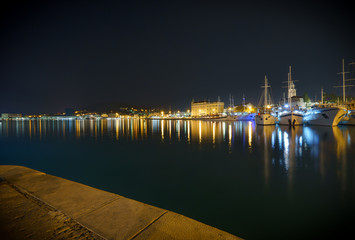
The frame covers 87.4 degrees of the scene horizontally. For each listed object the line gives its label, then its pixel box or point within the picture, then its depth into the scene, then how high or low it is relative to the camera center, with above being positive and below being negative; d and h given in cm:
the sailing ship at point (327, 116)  3342 -18
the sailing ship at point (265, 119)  4319 -63
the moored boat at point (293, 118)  4031 -52
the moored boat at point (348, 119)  3634 -99
